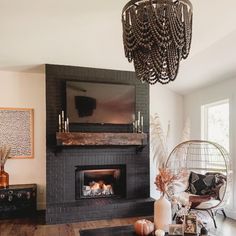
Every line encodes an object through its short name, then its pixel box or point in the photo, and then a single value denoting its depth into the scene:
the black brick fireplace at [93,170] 4.39
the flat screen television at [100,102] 4.52
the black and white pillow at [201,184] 4.11
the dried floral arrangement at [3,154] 4.52
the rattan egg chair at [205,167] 3.78
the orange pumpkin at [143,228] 2.40
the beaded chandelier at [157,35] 1.91
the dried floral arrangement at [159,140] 5.10
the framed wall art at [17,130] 4.76
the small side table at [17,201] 4.32
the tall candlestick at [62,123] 4.45
